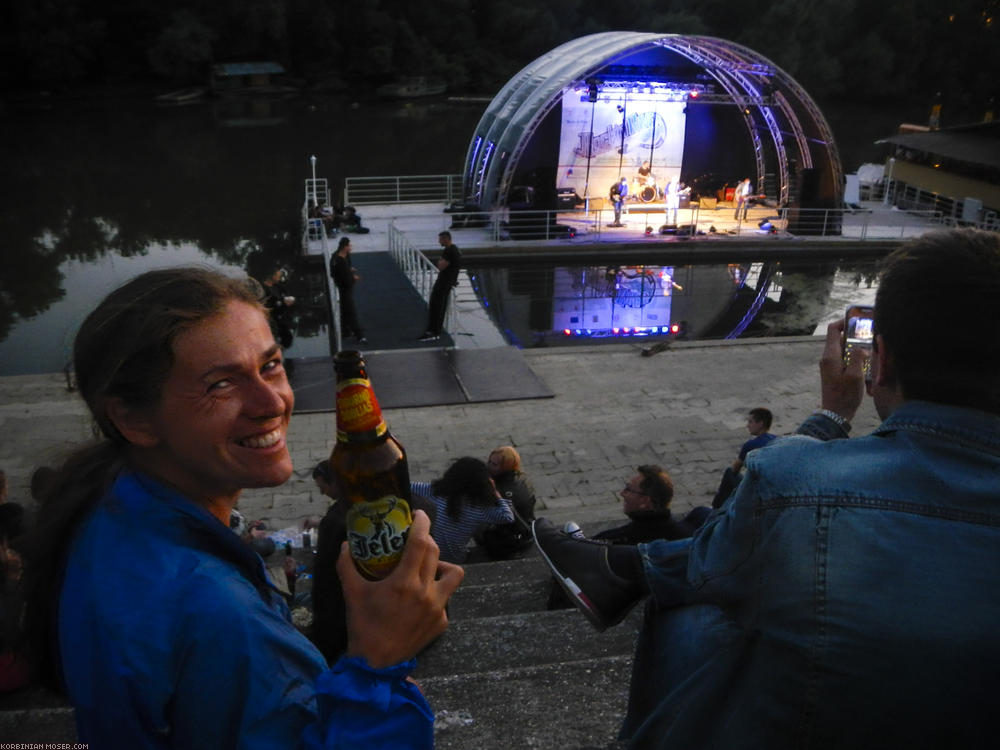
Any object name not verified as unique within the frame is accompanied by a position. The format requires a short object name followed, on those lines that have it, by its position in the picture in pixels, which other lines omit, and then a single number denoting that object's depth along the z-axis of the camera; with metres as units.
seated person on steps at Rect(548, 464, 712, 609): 4.29
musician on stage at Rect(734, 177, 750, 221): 20.60
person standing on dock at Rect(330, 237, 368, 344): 11.20
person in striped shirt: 4.91
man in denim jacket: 1.31
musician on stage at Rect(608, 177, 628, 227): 20.63
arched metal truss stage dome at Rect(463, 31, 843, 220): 19.42
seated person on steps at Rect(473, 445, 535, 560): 5.40
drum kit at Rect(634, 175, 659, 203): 21.69
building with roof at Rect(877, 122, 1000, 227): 21.98
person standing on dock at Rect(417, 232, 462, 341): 11.34
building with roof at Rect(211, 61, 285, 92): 50.00
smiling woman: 1.23
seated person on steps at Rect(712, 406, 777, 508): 4.92
